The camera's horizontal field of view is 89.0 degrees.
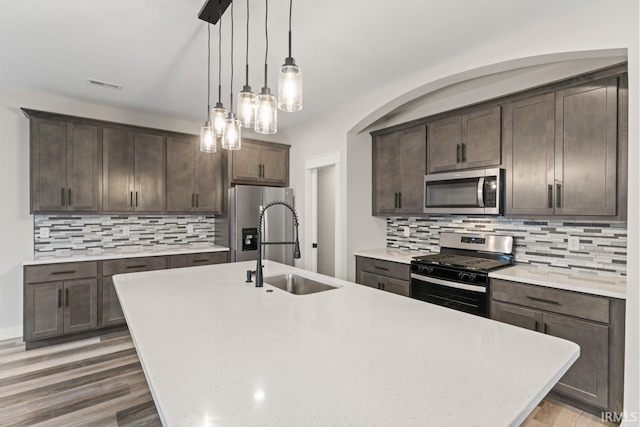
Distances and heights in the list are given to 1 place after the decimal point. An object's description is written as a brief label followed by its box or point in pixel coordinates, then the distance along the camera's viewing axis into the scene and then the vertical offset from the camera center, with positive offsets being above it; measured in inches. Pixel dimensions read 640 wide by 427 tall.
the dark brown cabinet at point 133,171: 143.7 +18.4
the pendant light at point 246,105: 66.5 +21.9
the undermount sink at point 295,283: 87.4 -20.0
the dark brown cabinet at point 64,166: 128.6 +18.0
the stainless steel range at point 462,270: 102.1 -19.2
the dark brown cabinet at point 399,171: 134.7 +18.4
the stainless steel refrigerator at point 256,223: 162.1 -6.0
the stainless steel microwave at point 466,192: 109.0 +7.5
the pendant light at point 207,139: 83.4 +18.6
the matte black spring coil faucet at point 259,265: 77.3 -12.7
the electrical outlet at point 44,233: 137.9 -9.7
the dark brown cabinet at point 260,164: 170.9 +26.1
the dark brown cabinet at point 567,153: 85.7 +17.7
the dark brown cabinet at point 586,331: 78.3 -30.3
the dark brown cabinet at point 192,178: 158.9 +17.0
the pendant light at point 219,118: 76.8 +22.0
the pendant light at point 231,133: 77.7 +19.0
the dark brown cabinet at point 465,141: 111.5 +26.4
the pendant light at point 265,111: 63.4 +19.9
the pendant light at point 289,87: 56.4 +22.1
